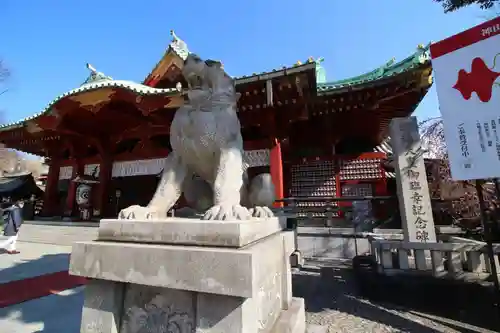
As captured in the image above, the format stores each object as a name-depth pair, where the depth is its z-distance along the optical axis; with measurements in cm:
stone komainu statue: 195
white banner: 253
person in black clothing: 785
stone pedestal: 128
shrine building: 647
